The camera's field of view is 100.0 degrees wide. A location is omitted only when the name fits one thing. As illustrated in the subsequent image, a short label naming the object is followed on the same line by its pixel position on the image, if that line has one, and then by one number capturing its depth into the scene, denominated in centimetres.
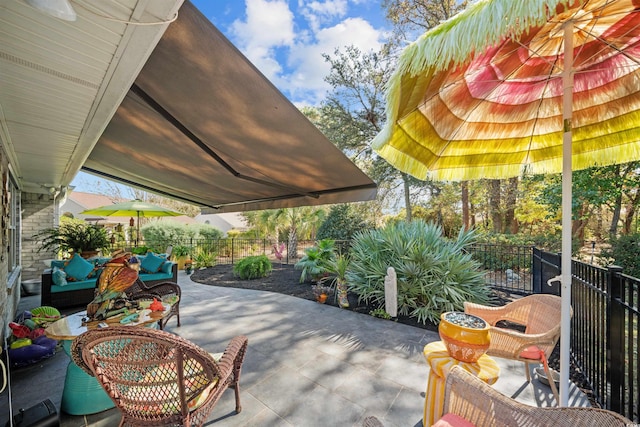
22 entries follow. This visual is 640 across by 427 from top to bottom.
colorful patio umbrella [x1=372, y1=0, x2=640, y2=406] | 138
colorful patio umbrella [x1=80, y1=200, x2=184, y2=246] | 753
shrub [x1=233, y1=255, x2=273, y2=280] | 822
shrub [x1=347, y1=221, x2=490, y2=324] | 471
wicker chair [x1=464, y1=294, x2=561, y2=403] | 232
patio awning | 210
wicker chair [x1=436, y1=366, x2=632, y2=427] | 113
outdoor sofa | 495
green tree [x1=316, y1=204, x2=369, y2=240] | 1243
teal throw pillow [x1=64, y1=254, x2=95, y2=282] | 526
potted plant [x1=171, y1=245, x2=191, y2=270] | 991
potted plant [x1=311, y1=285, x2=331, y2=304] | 564
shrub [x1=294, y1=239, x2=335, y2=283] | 690
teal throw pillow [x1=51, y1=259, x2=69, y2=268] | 541
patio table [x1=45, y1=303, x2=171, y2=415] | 234
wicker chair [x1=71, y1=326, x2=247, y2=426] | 161
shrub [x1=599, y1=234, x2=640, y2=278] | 629
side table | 178
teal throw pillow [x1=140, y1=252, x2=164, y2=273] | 624
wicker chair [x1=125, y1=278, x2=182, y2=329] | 393
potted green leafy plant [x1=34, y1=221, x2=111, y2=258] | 631
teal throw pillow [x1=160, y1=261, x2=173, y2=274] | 636
